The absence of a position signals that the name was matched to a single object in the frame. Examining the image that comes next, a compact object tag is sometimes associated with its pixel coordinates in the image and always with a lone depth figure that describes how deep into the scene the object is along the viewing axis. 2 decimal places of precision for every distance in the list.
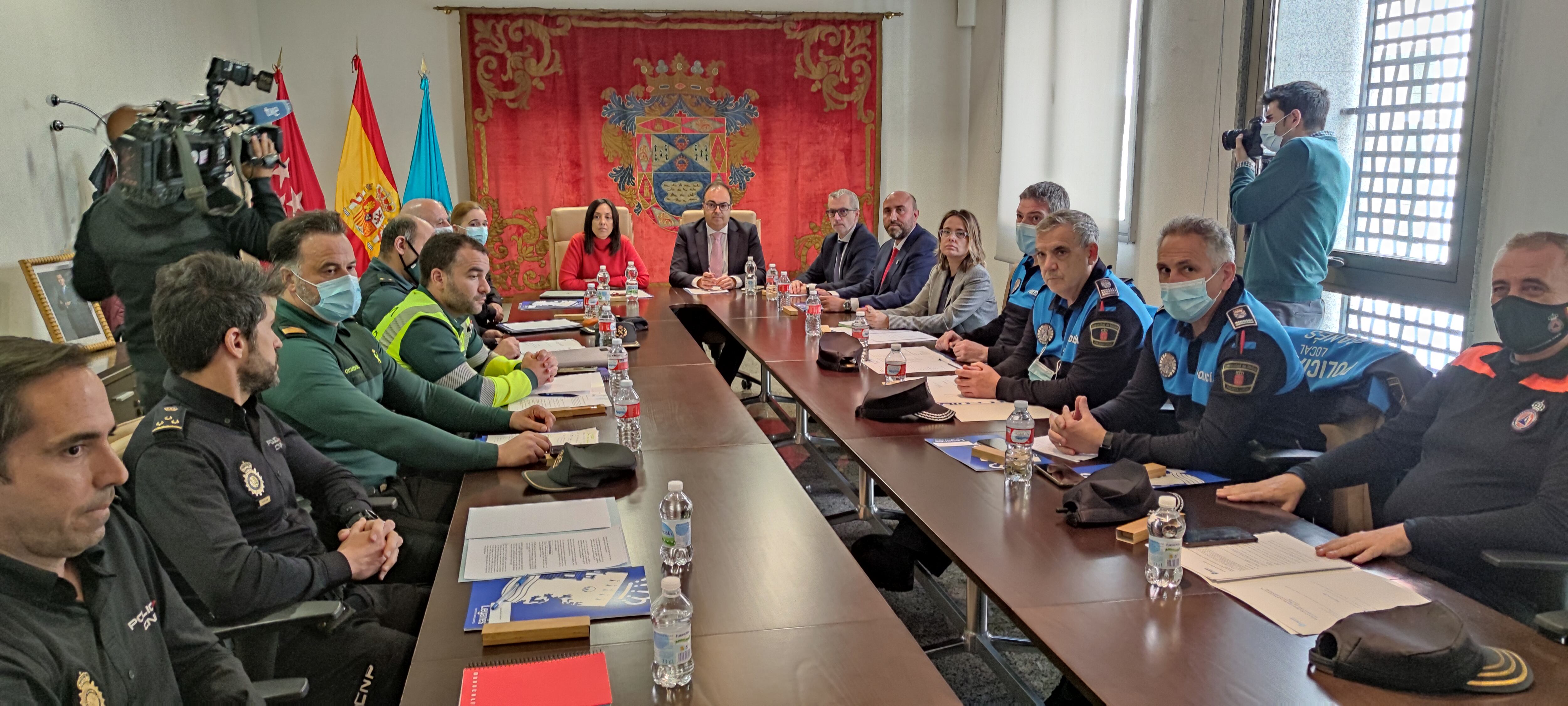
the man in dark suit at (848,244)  5.82
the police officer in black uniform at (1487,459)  1.82
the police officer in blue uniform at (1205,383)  2.29
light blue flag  7.01
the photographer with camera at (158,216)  2.99
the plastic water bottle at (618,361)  3.24
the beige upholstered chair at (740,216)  6.55
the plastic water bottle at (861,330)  3.73
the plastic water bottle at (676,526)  1.77
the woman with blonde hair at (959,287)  4.53
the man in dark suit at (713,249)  6.05
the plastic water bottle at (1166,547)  1.65
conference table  1.36
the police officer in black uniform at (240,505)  1.68
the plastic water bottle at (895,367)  3.19
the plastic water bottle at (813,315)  4.24
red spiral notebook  1.33
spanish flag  6.74
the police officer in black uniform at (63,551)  1.15
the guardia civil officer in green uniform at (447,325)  3.04
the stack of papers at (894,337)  4.05
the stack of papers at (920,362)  3.45
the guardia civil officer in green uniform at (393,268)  3.25
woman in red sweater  5.92
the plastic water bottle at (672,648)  1.36
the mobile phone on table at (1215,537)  1.82
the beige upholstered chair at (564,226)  6.32
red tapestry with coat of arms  7.30
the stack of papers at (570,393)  2.95
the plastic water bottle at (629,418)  2.54
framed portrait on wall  3.52
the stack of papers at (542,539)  1.76
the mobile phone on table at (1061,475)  2.19
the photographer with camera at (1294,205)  3.72
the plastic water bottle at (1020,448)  2.19
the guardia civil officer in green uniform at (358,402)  2.36
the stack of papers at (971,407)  2.78
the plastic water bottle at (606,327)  4.07
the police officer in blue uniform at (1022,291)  3.75
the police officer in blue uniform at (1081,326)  2.96
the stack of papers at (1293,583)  1.55
